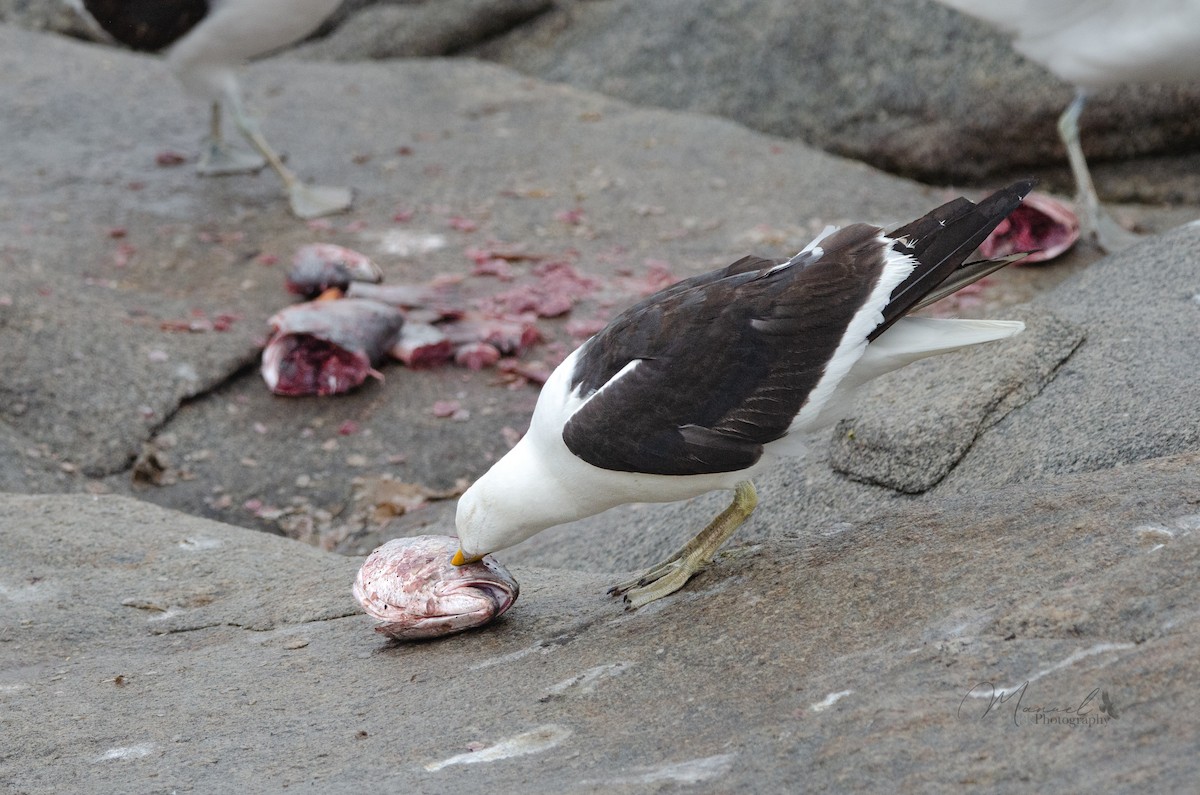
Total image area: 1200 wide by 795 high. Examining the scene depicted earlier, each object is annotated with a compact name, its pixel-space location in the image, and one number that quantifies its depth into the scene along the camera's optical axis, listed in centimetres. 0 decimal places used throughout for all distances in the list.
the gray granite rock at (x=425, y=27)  1978
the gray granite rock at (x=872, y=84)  1541
